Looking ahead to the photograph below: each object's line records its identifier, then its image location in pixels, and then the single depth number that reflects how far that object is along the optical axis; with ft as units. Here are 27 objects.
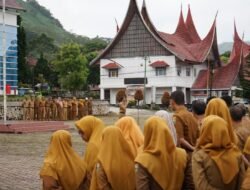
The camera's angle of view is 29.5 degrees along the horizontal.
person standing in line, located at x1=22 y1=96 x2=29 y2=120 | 83.15
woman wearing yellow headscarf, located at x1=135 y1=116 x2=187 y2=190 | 12.40
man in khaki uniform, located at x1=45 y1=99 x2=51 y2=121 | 83.02
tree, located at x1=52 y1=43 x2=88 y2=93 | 160.75
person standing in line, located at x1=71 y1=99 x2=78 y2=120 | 87.30
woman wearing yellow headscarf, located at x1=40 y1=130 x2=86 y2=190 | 14.40
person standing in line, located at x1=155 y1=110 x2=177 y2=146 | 16.12
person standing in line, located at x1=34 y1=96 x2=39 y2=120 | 82.64
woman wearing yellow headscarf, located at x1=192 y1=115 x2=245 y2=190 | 11.91
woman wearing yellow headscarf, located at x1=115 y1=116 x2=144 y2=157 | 16.14
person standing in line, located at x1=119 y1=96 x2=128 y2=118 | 56.43
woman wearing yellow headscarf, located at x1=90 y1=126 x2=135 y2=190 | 12.79
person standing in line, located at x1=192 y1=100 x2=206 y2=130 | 19.08
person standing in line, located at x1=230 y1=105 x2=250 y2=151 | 15.96
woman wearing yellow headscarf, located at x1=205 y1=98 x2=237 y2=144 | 15.08
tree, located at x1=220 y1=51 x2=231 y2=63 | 222.48
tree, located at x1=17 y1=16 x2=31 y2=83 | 142.10
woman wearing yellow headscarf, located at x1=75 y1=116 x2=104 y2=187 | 15.39
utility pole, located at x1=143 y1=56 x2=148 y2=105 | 140.75
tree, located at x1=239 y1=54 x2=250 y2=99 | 108.88
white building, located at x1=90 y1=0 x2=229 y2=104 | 144.25
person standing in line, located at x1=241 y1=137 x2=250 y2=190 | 11.76
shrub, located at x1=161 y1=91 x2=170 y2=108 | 125.90
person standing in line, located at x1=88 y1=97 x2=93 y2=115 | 94.22
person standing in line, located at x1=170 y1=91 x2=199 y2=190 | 17.31
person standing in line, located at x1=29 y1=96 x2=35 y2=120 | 82.69
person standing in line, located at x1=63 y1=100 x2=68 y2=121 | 85.71
